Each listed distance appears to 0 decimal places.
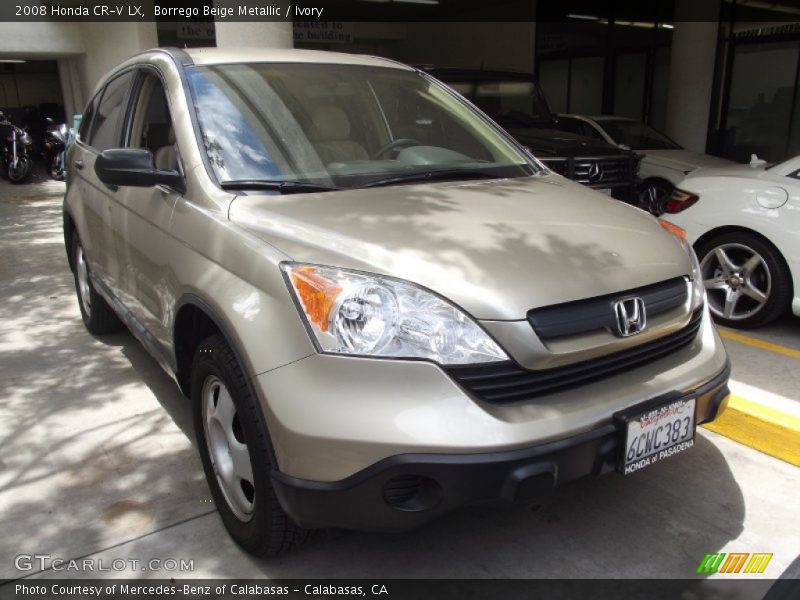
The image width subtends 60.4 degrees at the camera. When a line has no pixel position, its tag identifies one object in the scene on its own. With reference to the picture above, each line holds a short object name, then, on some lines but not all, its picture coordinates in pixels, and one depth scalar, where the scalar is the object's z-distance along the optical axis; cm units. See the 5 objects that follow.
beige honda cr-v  197
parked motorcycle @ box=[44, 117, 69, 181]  1466
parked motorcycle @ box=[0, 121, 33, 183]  1407
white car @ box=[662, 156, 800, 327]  447
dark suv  707
